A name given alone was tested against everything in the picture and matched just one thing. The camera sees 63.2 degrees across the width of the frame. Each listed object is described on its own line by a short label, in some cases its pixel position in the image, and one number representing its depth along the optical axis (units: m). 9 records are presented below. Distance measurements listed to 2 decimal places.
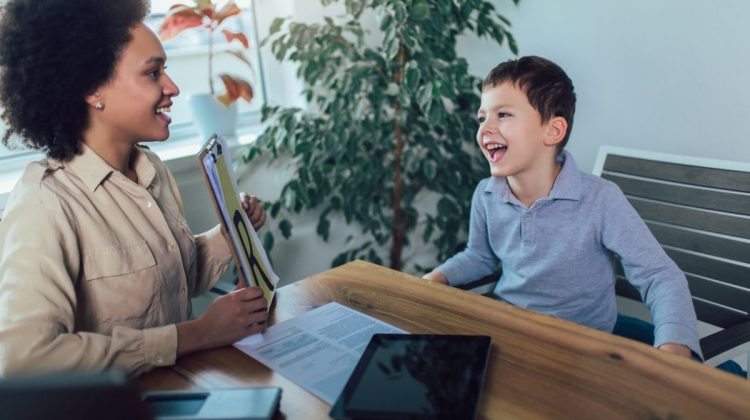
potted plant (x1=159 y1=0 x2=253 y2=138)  2.04
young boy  1.33
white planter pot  2.25
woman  0.91
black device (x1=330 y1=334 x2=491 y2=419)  0.78
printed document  0.92
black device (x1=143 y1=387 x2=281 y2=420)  0.76
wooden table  0.82
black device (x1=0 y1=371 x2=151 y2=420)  0.43
